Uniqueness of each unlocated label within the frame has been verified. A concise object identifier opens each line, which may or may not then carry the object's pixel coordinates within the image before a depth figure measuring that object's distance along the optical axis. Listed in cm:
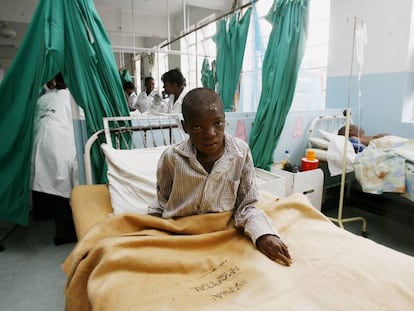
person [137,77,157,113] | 320
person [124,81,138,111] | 311
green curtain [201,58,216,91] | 351
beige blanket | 81
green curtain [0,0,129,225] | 182
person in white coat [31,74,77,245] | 231
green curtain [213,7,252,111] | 298
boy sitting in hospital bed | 105
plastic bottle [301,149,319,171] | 258
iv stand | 219
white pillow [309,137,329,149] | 279
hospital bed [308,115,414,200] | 201
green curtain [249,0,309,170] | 223
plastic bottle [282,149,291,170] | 266
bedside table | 236
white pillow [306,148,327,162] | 268
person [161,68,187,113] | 272
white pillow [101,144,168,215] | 157
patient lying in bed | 260
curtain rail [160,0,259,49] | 277
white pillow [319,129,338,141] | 268
